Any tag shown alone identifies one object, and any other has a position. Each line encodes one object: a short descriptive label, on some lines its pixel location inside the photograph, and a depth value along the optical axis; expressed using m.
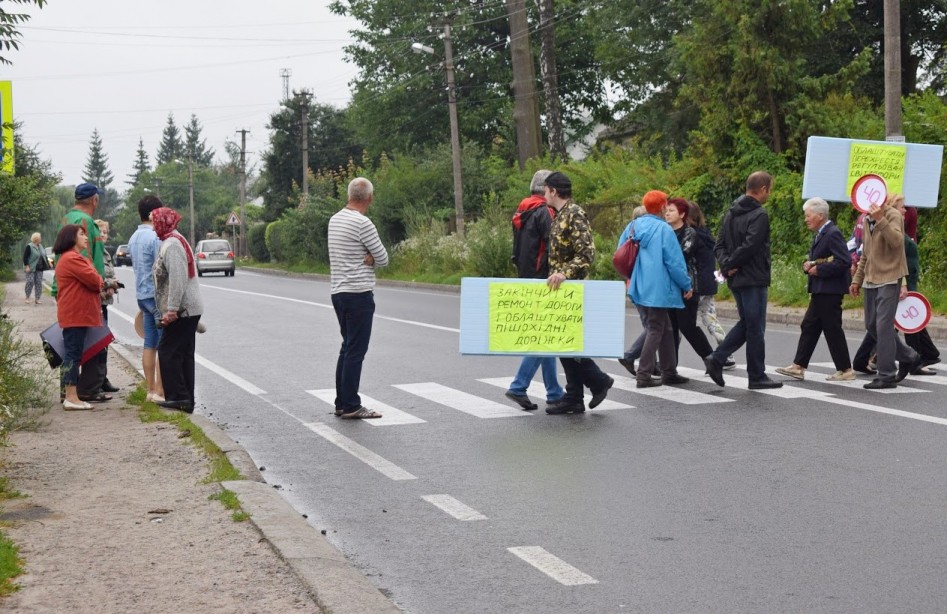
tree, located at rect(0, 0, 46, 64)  7.88
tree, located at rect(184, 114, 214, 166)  184.62
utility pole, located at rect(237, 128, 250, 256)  74.32
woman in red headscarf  10.27
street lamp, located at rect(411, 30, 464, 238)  39.03
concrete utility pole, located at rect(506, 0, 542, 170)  39.47
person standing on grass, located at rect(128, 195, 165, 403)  10.81
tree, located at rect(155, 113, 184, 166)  181.75
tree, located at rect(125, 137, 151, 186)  178.25
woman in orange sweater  10.43
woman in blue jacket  11.53
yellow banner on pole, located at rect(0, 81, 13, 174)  8.90
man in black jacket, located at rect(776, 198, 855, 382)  11.56
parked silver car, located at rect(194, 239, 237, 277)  51.84
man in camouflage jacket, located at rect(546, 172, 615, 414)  9.92
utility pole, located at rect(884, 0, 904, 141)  19.50
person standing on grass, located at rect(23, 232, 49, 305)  28.22
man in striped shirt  10.06
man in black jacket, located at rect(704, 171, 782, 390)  11.20
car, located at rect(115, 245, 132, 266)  71.38
